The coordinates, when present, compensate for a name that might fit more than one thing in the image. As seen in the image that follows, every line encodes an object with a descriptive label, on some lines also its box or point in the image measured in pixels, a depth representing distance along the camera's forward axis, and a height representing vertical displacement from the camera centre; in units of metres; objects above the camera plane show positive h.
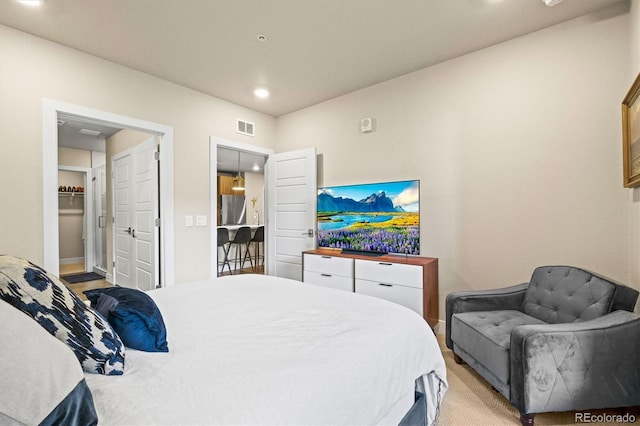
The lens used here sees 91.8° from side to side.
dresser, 2.92 -0.68
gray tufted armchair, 1.72 -0.86
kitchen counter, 6.37 -0.33
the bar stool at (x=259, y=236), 6.47 -0.51
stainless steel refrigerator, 7.48 +0.07
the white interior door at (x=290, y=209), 4.04 +0.04
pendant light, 7.68 +0.72
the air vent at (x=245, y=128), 4.19 +1.16
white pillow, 0.68 -0.38
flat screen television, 3.22 -0.07
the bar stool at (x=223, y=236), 5.68 -0.44
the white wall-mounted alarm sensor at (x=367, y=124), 3.69 +1.04
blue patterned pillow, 0.94 -0.32
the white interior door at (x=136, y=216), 3.59 -0.04
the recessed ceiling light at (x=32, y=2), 2.19 +1.51
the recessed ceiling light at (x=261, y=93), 3.73 +1.46
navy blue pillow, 1.23 -0.45
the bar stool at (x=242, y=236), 6.03 -0.47
